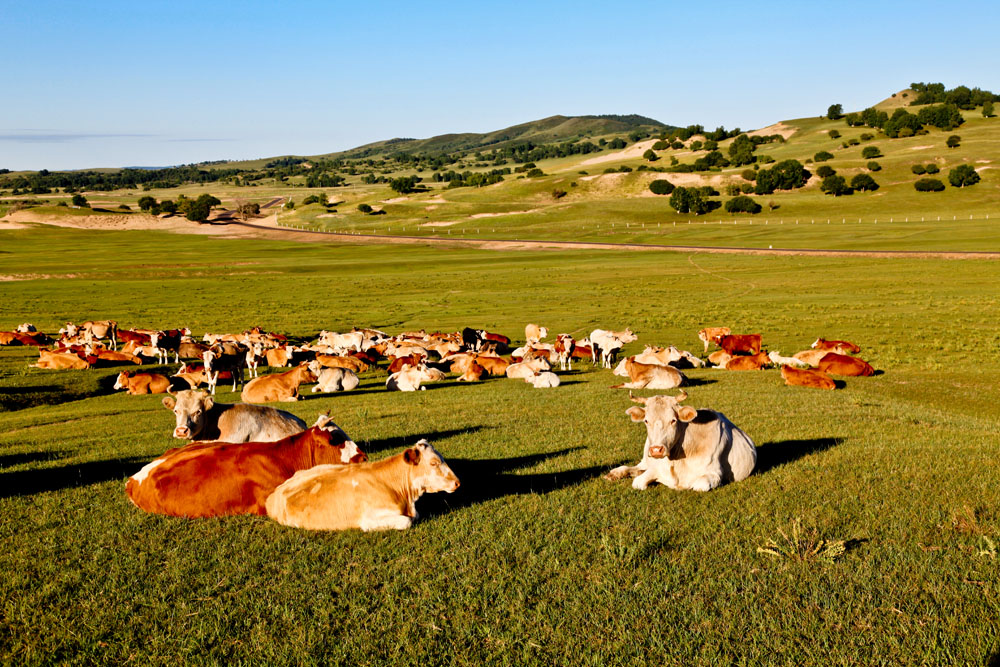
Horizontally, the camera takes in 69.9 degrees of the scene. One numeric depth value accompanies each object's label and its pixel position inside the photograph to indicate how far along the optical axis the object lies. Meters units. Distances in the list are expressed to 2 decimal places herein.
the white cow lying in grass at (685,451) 9.55
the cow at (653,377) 19.62
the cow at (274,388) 19.22
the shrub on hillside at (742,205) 118.94
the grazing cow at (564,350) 25.30
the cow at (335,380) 20.77
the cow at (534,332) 30.98
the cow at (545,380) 20.86
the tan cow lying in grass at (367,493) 8.32
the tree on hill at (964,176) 117.31
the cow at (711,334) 28.31
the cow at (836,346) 24.67
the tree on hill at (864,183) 123.75
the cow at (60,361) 24.67
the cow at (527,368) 22.41
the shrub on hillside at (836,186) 125.06
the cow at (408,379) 21.05
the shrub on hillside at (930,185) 116.50
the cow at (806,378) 18.97
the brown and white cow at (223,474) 8.75
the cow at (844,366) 21.02
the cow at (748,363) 23.12
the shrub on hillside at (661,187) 140.12
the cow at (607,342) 25.69
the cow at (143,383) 21.72
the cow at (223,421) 11.51
